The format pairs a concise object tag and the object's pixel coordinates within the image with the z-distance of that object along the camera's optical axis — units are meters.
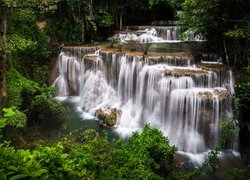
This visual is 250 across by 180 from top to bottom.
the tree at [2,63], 6.60
